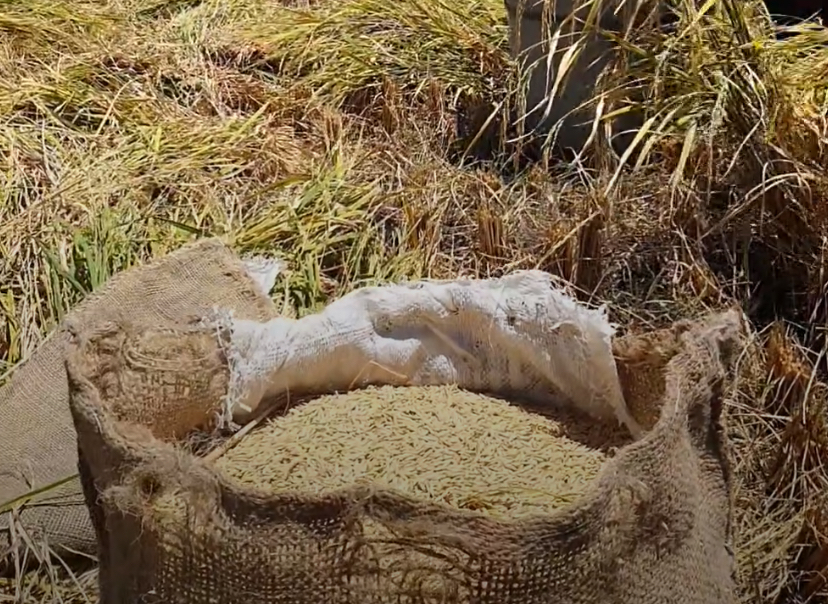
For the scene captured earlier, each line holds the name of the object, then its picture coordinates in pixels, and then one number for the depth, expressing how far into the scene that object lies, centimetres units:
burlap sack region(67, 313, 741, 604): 73
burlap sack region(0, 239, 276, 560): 115
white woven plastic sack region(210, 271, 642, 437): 112
